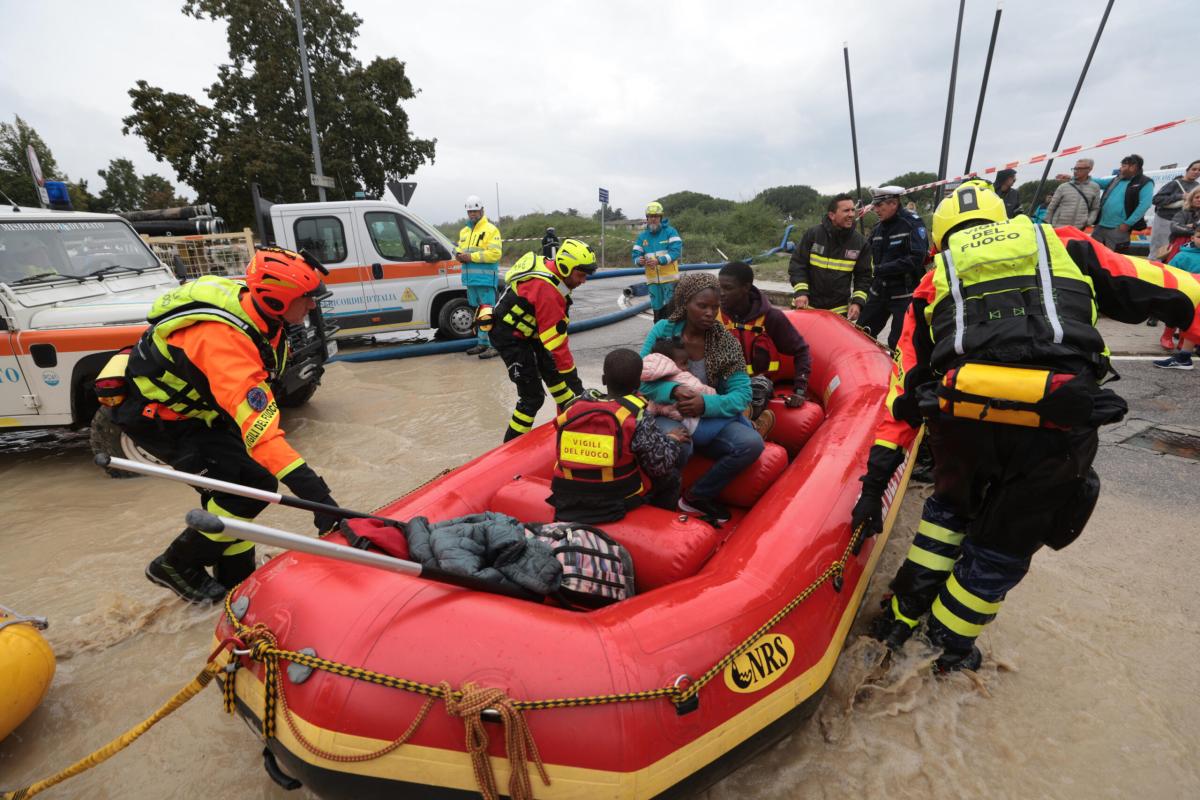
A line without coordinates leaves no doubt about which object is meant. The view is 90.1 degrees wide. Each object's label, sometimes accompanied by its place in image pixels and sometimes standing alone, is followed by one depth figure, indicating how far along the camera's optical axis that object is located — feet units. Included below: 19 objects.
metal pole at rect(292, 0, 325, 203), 37.51
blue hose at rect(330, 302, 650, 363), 25.21
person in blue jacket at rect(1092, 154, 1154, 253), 20.86
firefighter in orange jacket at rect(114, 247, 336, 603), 7.32
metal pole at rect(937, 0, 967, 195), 29.50
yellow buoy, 6.57
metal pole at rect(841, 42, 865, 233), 29.71
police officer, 15.25
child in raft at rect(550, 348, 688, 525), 7.08
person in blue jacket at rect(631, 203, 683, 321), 22.89
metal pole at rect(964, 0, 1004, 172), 29.17
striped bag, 6.44
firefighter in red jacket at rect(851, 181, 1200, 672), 5.74
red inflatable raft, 4.97
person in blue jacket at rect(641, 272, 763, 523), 9.16
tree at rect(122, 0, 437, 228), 54.44
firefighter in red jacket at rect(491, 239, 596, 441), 12.95
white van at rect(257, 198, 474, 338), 24.36
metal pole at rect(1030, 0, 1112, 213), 28.32
